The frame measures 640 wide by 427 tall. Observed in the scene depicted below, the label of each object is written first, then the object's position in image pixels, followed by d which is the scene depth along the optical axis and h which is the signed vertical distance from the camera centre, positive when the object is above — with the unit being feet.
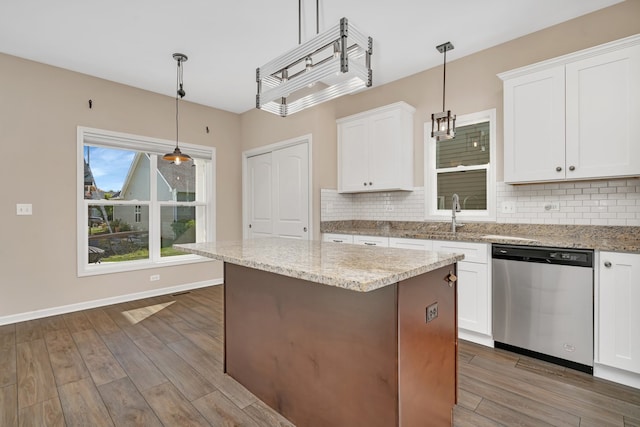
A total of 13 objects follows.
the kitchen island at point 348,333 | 4.33 -2.00
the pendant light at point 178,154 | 11.02 +2.04
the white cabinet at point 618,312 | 6.75 -2.26
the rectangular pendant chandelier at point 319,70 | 5.04 +2.47
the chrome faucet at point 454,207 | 10.75 +0.11
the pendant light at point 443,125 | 9.30 +2.57
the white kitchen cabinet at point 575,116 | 7.55 +2.45
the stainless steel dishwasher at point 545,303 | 7.39 -2.33
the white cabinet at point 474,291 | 8.91 -2.35
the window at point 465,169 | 10.70 +1.49
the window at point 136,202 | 12.85 +0.42
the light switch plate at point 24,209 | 11.06 +0.09
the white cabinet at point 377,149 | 12.05 +2.46
